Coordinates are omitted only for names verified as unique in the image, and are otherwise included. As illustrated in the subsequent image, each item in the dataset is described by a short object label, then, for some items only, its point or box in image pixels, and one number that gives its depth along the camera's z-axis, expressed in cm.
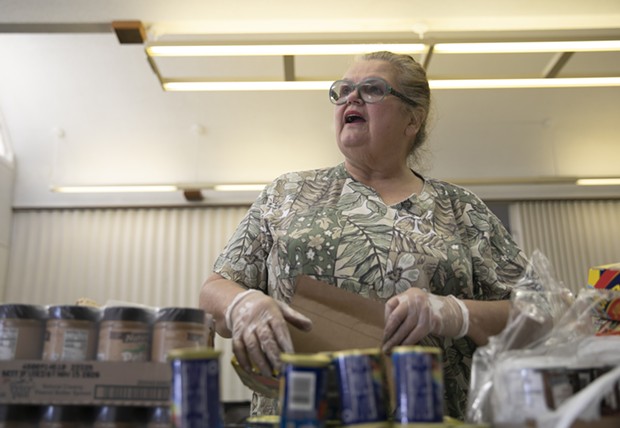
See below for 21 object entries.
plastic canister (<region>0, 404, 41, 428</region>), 101
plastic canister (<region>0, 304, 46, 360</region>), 105
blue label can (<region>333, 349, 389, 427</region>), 89
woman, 151
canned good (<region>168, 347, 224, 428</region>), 85
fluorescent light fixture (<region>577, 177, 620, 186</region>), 675
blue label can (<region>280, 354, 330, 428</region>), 87
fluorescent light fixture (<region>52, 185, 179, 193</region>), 669
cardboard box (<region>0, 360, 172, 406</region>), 99
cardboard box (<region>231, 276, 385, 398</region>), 131
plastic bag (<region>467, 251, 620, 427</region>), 93
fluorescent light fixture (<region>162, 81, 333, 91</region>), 410
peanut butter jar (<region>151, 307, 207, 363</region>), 104
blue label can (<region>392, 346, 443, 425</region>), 87
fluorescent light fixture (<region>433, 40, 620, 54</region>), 360
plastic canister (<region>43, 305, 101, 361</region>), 104
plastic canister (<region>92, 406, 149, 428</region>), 99
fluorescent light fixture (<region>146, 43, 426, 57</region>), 358
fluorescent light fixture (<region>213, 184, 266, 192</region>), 676
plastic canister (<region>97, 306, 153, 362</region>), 103
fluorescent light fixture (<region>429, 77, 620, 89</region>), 402
